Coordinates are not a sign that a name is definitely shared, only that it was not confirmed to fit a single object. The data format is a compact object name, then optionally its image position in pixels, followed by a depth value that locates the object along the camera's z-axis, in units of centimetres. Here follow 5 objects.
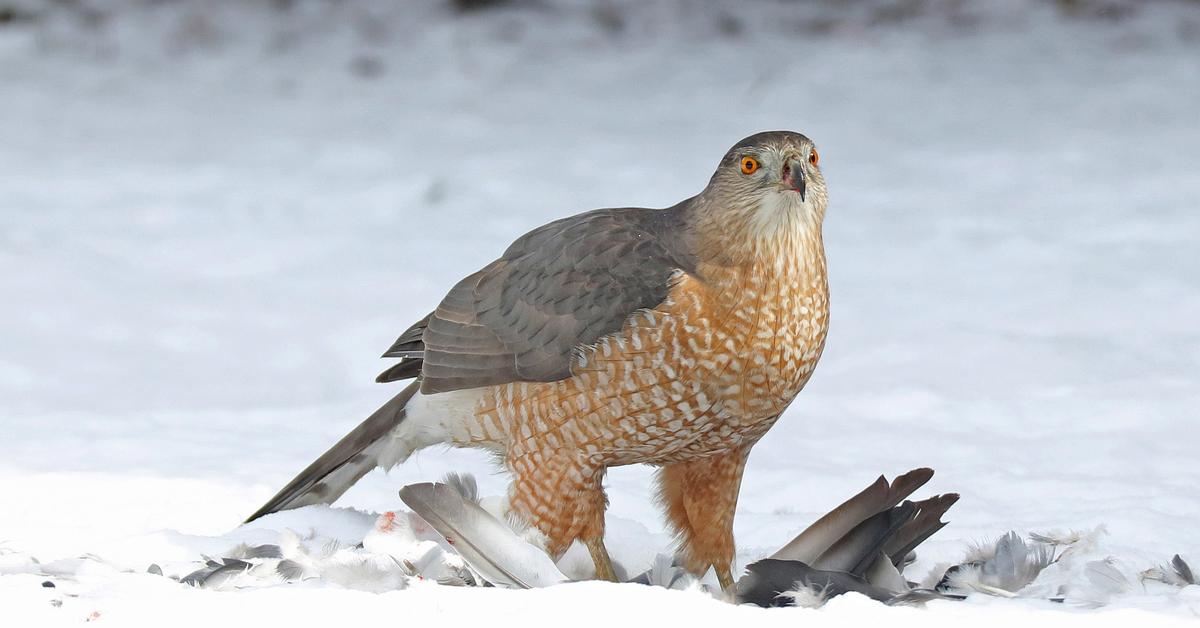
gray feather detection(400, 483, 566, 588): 781
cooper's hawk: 774
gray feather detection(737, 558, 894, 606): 773
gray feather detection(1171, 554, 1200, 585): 827
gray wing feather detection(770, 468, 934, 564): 840
